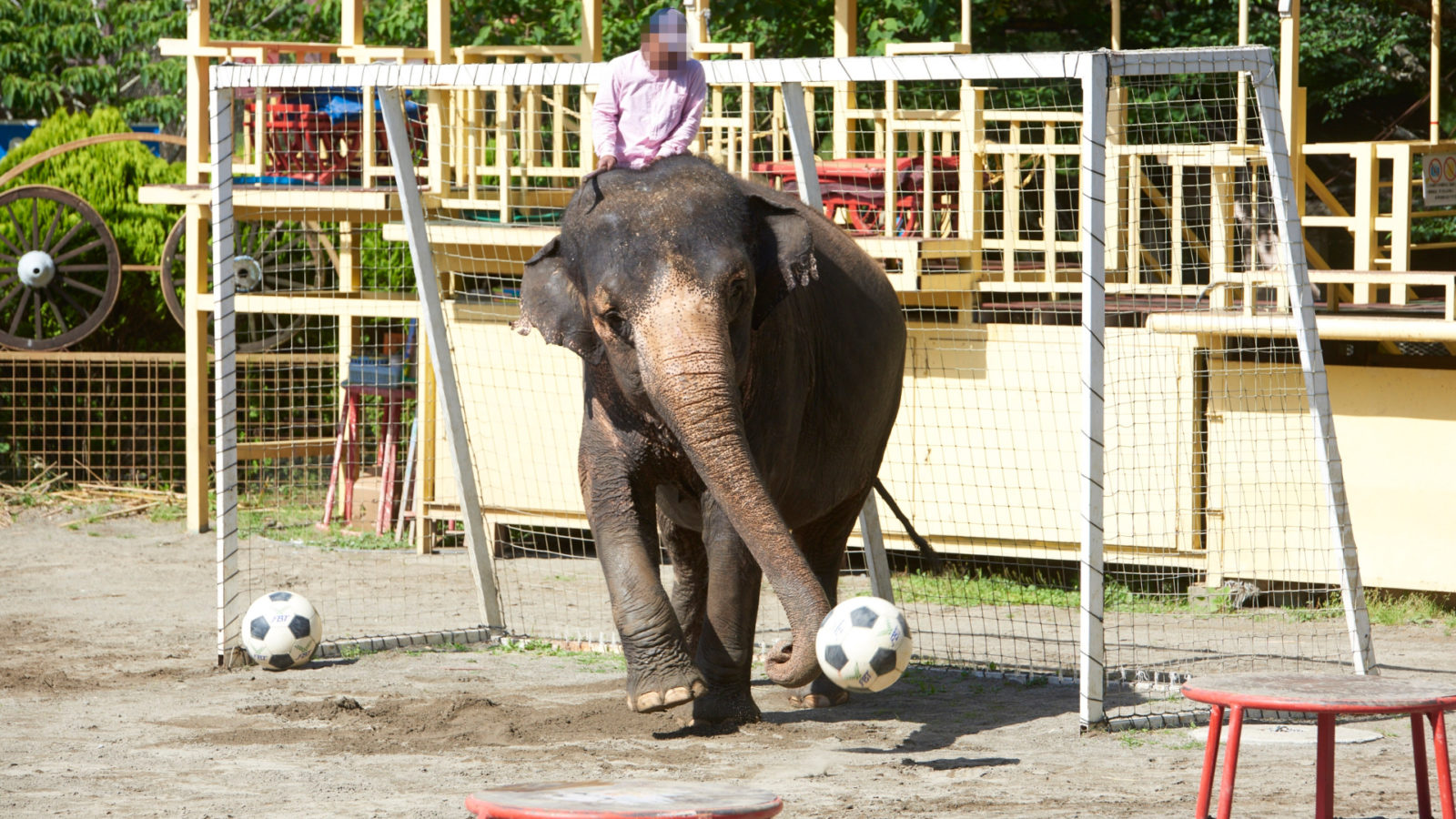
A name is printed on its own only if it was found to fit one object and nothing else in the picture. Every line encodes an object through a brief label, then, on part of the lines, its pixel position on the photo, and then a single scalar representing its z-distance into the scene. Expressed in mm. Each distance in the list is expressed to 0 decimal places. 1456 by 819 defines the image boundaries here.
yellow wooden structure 21078
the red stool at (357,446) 27547
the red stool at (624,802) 7703
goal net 17203
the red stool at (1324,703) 10227
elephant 12562
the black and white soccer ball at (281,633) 16687
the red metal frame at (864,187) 23375
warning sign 23125
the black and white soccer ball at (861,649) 11875
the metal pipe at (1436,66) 22906
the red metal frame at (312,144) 27094
